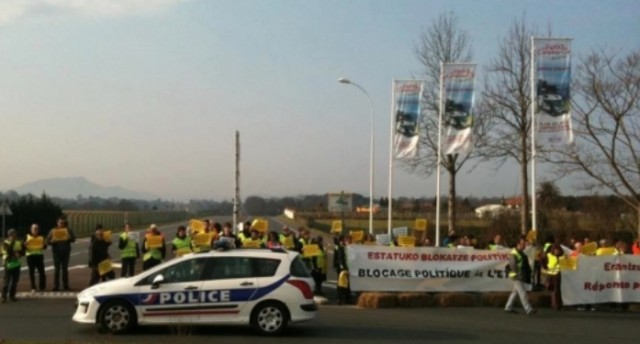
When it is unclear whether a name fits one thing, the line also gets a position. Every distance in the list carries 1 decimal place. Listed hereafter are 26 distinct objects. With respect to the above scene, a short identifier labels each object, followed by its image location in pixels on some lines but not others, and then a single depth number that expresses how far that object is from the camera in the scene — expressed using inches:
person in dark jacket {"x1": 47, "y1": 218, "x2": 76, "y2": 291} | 815.1
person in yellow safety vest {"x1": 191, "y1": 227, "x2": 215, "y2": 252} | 805.9
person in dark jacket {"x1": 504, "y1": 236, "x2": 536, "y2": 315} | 724.0
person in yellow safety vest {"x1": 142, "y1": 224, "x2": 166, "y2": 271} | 807.7
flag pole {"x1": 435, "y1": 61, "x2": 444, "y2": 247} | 1098.7
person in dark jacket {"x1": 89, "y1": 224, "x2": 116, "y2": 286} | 775.7
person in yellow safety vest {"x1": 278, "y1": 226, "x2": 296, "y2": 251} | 850.8
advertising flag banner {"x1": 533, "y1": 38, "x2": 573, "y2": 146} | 948.6
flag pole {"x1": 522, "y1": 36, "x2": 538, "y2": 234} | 962.7
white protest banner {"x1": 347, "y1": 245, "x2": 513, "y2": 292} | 800.9
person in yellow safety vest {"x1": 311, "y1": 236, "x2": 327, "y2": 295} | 847.1
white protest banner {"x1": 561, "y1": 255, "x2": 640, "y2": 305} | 797.9
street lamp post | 1526.8
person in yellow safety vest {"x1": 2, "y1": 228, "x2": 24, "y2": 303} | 748.6
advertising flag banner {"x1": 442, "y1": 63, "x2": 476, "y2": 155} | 1069.1
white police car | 546.3
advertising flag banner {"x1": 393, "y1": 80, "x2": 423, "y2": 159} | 1225.4
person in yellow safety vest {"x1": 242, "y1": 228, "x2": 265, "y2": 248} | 813.2
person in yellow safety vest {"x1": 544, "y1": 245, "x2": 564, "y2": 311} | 791.7
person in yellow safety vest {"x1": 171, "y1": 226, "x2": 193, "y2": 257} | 805.9
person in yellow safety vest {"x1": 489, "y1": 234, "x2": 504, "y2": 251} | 839.1
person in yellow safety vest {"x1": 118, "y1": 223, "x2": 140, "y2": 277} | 837.8
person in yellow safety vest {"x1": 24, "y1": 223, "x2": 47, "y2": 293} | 796.0
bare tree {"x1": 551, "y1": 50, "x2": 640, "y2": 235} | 1510.8
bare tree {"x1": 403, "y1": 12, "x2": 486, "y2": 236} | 1389.0
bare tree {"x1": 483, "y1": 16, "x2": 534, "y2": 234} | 1337.4
